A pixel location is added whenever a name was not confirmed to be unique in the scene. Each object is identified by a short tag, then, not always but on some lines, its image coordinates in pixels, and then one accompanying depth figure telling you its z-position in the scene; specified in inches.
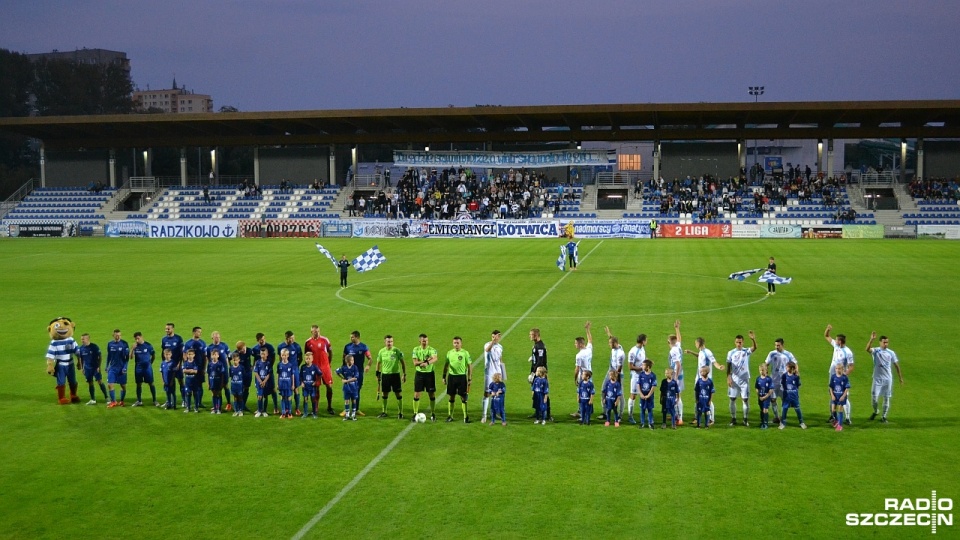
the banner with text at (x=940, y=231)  2469.2
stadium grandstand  2763.3
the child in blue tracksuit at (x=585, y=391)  627.8
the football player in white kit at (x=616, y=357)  628.9
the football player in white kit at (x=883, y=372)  634.2
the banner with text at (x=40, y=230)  2915.8
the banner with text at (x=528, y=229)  2628.0
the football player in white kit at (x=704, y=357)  618.2
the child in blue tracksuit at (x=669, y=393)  624.7
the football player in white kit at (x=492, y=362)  645.9
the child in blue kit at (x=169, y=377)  691.4
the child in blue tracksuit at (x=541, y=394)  639.8
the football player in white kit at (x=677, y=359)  628.1
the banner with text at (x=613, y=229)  2586.1
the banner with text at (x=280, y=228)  2748.5
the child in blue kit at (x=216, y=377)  674.8
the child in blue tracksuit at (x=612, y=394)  632.4
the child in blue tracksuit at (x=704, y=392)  615.5
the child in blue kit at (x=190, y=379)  679.1
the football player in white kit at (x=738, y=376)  635.5
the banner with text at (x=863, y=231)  2534.4
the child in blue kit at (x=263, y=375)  662.5
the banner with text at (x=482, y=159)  2970.0
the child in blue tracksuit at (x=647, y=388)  622.8
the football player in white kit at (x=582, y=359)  638.5
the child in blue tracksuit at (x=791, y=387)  616.1
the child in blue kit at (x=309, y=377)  660.1
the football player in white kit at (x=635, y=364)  626.2
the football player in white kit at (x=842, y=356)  619.5
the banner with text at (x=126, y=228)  2849.4
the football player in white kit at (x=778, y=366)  629.0
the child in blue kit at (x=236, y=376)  667.4
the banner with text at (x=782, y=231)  2541.8
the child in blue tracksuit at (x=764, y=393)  622.2
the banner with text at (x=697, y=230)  2576.3
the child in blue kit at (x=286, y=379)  658.2
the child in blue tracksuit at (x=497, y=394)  635.5
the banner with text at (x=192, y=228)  2795.3
